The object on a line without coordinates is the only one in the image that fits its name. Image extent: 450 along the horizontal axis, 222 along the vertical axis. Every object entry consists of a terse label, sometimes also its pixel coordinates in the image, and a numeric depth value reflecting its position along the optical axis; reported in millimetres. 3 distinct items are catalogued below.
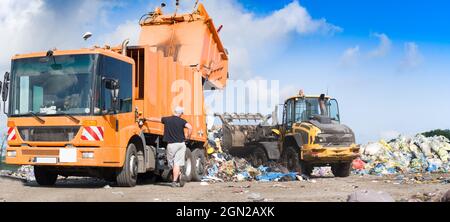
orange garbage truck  9750
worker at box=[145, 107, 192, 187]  11047
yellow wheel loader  14898
